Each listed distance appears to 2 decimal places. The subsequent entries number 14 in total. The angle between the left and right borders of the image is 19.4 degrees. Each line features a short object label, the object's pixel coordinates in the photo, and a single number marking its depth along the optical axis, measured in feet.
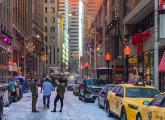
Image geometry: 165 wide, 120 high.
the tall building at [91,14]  396.82
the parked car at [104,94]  81.76
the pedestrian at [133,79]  102.73
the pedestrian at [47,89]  89.56
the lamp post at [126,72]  157.87
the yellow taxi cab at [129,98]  54.60
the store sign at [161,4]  92.38
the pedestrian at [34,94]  82.55
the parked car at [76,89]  154.28
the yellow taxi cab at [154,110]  41.03
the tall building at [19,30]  263.90
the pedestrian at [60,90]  81.25
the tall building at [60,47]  638.12
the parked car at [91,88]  110.01
